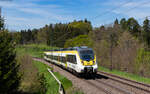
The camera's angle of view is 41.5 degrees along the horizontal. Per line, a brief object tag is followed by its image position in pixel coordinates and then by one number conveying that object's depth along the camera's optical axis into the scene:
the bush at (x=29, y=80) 18.76
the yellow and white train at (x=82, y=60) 20.61
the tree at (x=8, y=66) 15.13
